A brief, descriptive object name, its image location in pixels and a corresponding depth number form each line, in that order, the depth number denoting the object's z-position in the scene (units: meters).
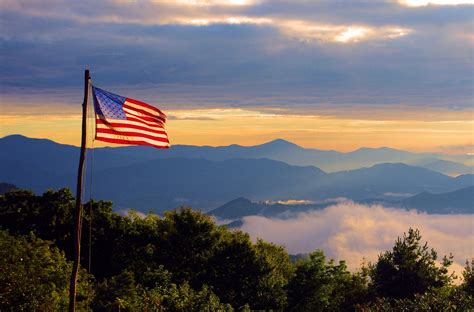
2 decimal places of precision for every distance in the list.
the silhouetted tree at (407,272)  59.53
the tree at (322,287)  53.06
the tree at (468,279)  53.48
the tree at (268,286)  50.66
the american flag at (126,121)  23.77
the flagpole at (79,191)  24.31
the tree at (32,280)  32.31
